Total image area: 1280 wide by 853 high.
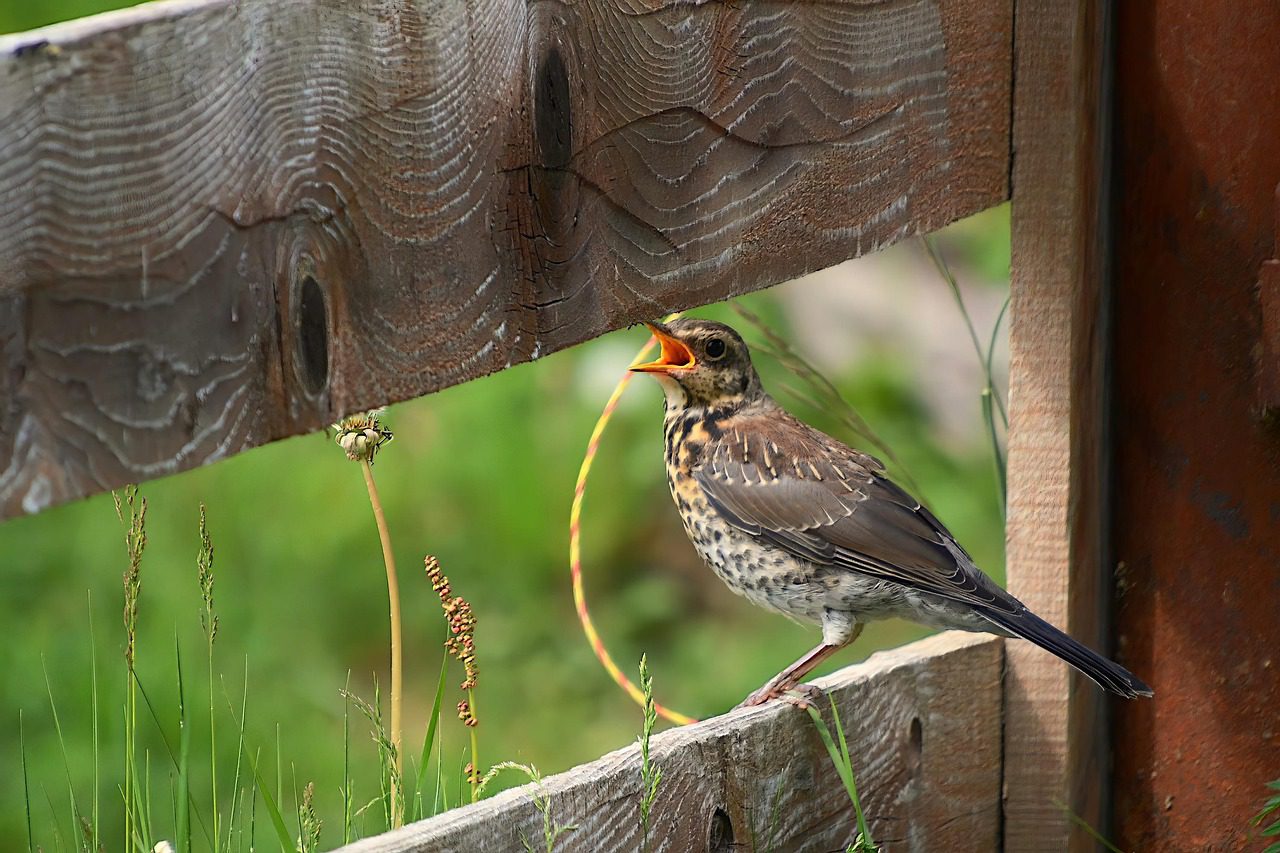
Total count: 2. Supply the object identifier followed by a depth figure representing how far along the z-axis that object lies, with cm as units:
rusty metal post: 503
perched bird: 687
